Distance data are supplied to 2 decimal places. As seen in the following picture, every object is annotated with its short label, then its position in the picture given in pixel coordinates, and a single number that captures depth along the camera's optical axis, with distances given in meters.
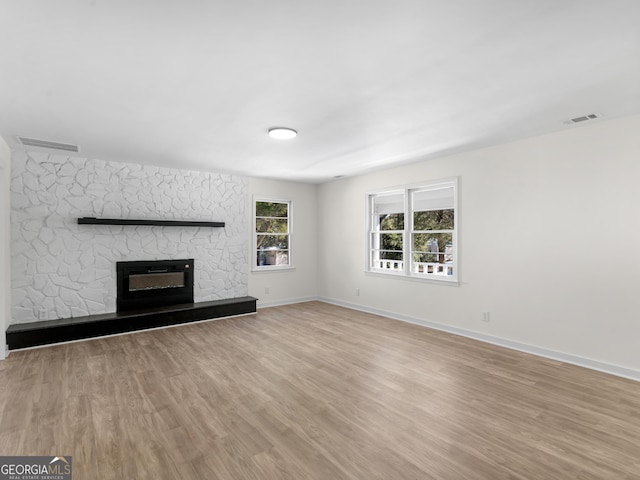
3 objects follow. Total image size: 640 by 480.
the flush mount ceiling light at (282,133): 3.62
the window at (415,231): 4.99
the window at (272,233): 6.79
